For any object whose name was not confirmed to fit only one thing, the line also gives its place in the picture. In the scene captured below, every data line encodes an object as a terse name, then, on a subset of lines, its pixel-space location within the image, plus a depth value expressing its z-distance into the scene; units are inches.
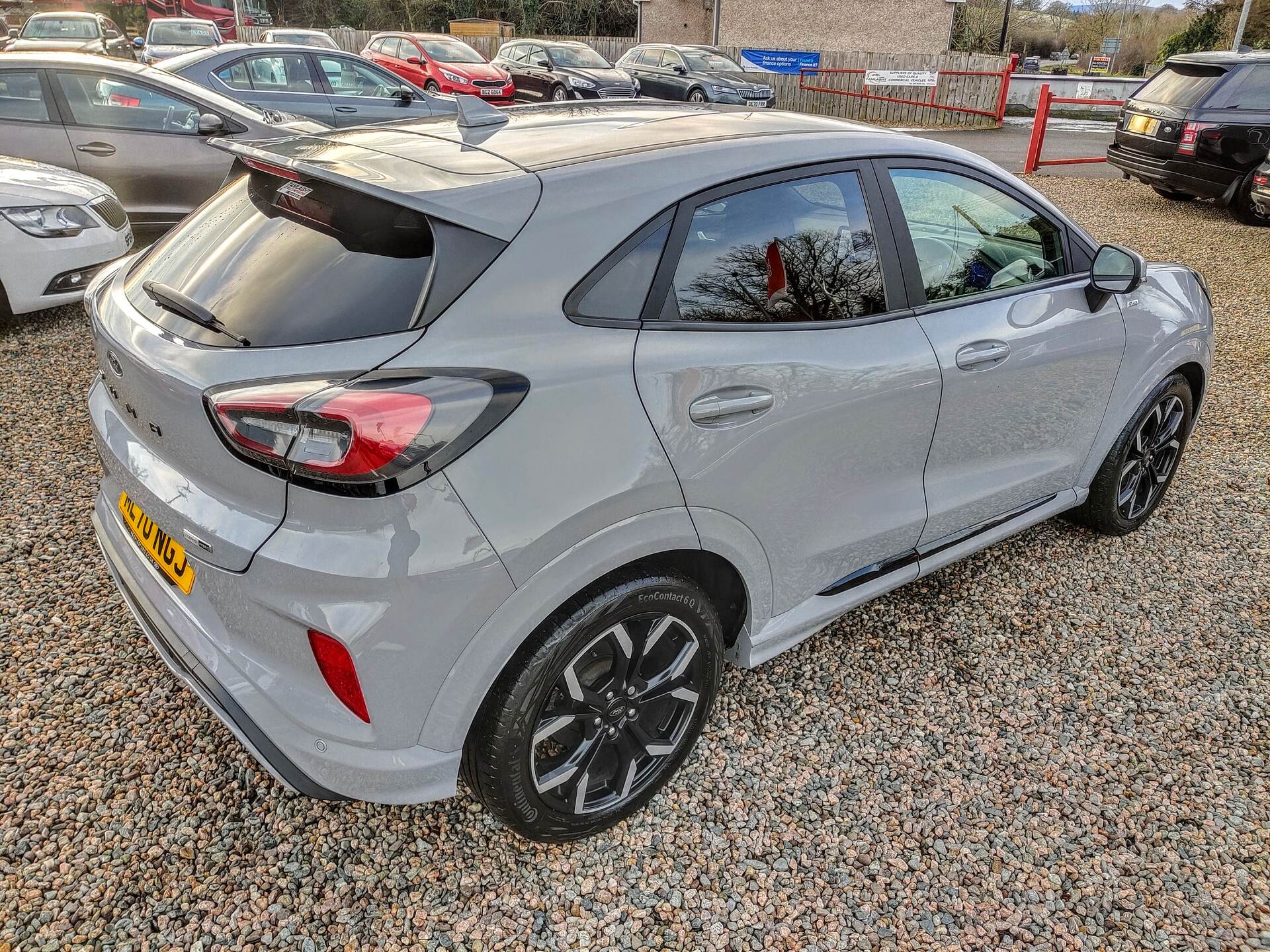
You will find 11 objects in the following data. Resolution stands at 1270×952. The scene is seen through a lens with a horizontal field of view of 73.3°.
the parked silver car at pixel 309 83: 382.3
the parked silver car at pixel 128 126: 257.3
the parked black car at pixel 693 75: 736.3
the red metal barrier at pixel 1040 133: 511.2
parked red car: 696.4
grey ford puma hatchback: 67.7
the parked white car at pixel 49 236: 204.7
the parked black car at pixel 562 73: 718.5
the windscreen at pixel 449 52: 724.7
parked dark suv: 386.6
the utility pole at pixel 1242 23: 950.0
